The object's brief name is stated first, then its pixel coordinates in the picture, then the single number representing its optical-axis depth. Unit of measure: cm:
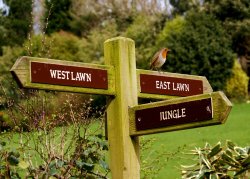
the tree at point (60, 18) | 3825
